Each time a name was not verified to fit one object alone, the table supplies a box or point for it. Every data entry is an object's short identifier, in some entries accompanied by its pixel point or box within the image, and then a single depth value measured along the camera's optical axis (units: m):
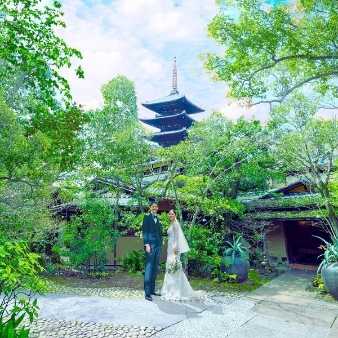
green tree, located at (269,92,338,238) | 9.30
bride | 5.93
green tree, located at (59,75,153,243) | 9.41
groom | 5.91
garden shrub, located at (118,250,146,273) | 10.12
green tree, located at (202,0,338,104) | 5.43
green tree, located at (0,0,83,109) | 5.25
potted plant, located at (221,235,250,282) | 8.55
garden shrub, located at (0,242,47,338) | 2.43
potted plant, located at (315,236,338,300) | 6.30
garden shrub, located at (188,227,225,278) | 8.83
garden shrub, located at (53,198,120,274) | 9.02
